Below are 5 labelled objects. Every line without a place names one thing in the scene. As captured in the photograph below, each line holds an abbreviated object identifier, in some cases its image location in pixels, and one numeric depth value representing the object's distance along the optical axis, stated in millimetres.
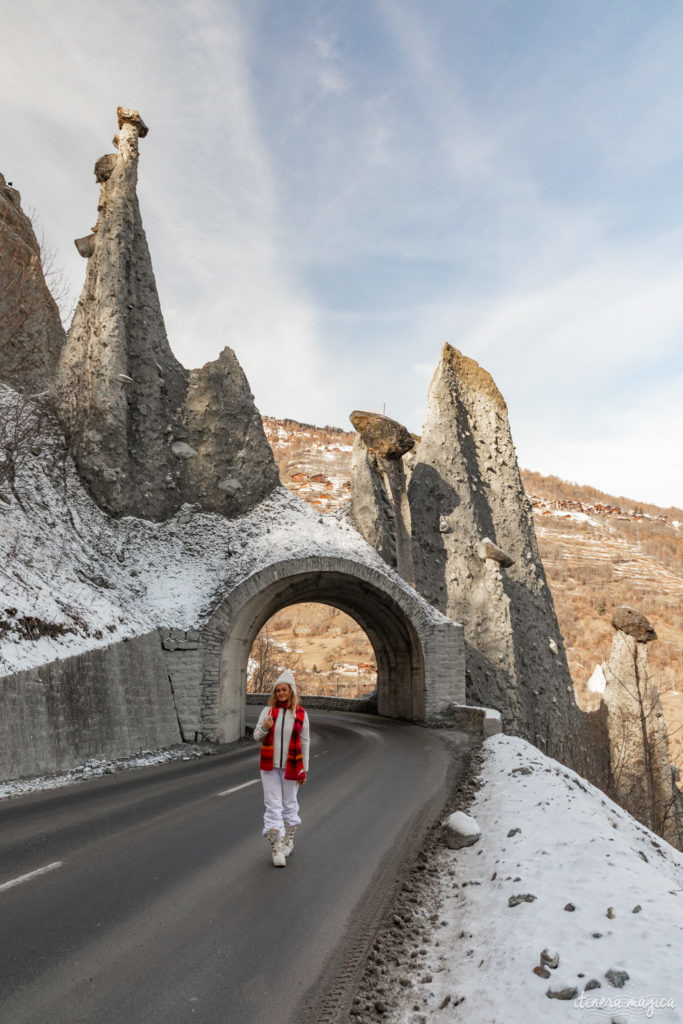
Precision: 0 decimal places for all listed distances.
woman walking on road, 6102
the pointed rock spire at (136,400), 23172
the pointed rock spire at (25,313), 17359
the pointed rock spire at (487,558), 27047
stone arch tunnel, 18547
